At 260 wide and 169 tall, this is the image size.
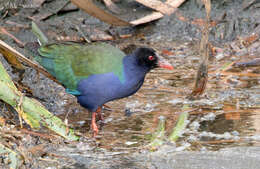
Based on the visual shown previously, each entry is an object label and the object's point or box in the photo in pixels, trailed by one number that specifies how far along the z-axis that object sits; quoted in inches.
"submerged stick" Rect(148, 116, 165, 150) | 340.8
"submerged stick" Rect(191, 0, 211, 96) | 406.7
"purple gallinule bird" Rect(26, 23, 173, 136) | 388.5
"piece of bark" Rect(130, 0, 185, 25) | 591.8
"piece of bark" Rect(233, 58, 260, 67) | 507.8
